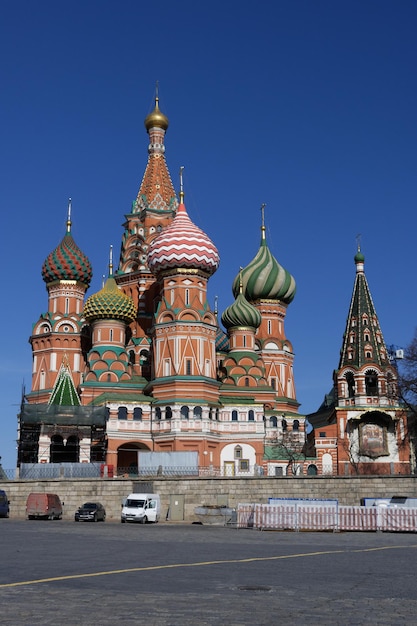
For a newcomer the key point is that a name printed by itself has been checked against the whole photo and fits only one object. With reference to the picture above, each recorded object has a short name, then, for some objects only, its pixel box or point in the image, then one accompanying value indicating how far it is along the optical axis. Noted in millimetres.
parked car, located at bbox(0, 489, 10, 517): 38169
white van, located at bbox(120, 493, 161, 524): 35938
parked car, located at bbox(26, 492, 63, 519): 36375
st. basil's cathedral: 55469
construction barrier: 29250
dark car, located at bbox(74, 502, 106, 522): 36156
